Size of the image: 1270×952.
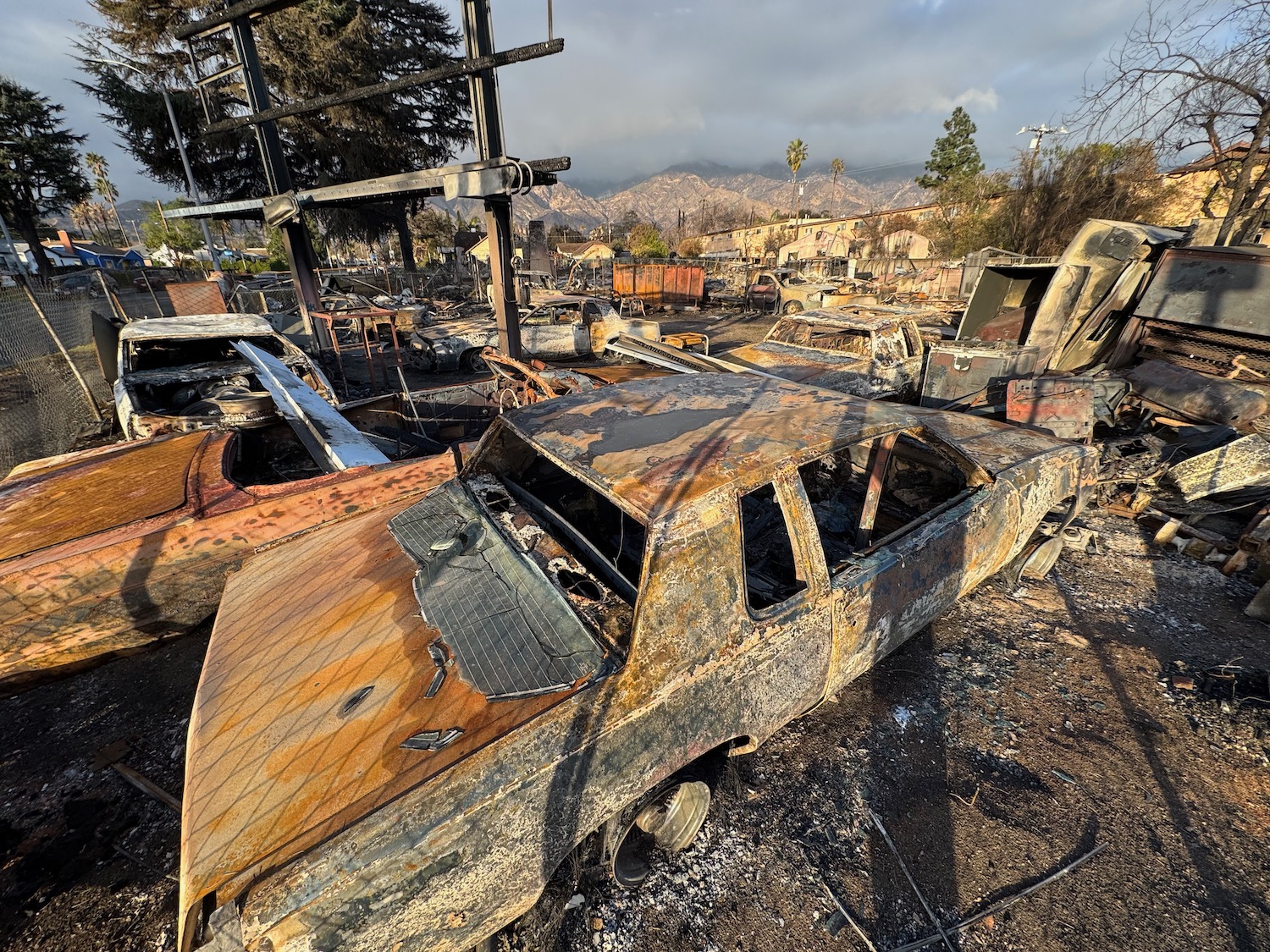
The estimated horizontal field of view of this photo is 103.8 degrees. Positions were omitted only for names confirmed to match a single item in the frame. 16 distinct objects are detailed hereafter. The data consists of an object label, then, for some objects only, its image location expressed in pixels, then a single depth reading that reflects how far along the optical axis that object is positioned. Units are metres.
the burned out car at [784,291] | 16.09
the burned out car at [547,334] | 10.34
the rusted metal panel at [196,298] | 13.43
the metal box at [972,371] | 6.40
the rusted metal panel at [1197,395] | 4.95
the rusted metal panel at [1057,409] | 5.04
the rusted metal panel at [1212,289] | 5.84
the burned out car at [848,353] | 6.39
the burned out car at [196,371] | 4.62
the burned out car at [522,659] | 1.30
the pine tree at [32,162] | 25.72
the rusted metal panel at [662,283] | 21.33
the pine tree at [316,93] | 18.56
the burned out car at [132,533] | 2.34
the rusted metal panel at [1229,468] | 4.33
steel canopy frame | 6.46
